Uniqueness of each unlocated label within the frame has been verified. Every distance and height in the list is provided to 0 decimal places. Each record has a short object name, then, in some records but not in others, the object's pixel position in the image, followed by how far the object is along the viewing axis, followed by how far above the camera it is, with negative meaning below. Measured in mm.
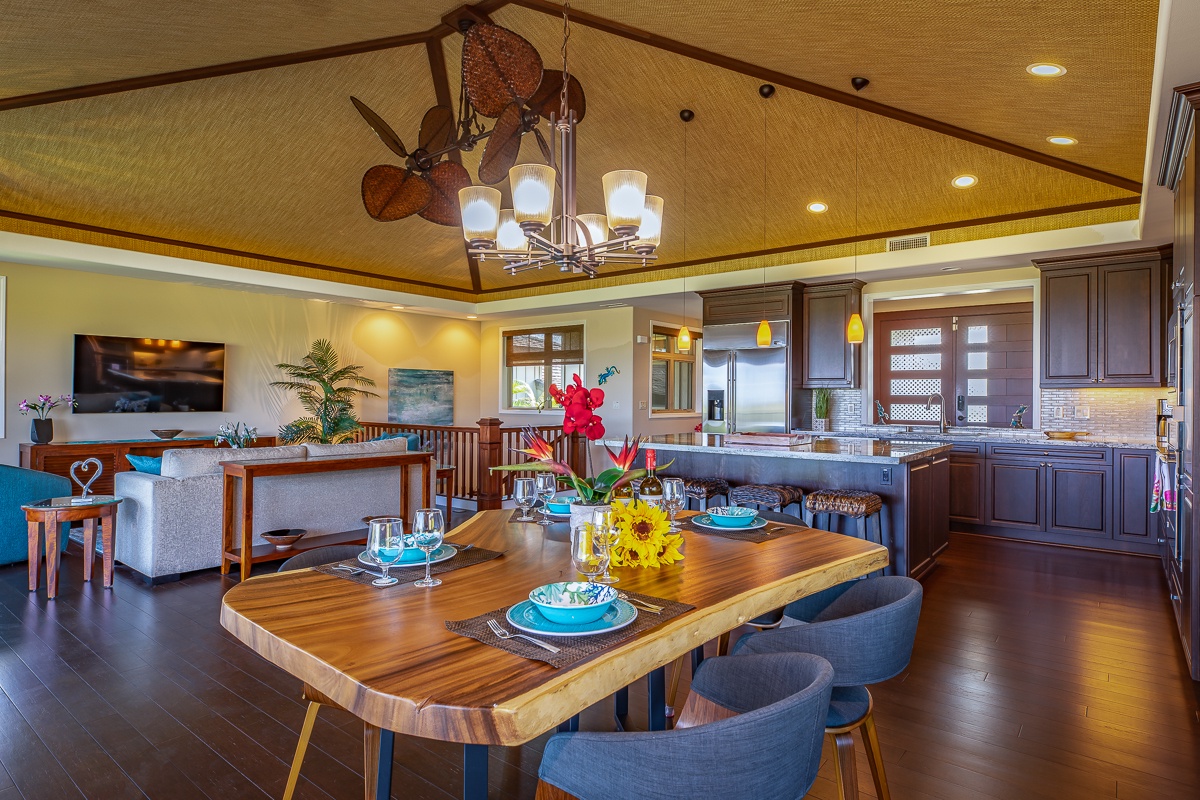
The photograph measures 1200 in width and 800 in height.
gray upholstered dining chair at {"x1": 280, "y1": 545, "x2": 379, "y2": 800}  1854 -906
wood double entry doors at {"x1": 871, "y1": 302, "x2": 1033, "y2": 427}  7246 +455
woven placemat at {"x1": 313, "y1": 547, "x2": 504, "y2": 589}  1787 -468
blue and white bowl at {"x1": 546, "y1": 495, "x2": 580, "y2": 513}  2547 -396
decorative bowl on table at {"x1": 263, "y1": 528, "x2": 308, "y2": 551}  4707 -970
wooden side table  4258 -831
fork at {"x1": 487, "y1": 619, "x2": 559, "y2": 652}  1304 -472
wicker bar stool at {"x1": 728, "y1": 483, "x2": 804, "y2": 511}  4672 -651
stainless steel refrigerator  7508 +244
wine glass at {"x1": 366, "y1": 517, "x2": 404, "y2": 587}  1689 -360
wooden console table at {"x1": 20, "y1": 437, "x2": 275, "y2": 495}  6500 -557
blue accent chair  4820 -740
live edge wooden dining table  1101 -475
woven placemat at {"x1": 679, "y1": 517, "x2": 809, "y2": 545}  2348 -468
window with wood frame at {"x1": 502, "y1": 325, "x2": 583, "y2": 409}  10312 +603
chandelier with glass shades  3352 +962
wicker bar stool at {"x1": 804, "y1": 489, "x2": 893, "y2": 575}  4352 -679
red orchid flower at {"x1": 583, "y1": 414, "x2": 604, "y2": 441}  2014 -84
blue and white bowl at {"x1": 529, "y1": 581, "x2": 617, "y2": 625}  1401 -426
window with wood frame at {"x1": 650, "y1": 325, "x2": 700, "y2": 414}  10195 +436
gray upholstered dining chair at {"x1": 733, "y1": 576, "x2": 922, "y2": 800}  1729 -652
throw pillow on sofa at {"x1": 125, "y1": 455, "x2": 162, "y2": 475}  4910 -484
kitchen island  4496 -511
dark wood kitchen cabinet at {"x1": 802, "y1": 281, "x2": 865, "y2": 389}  7215 +730
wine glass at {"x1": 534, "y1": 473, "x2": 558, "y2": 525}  2428 -306
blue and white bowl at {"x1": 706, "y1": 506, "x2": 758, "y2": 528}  2488 -426
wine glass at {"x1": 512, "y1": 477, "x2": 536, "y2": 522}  2375 -327
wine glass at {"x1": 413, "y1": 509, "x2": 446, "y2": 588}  1765 -357
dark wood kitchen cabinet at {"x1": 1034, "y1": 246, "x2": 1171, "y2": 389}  5617 +738
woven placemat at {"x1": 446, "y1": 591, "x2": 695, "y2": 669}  1261 -471
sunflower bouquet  1869 -368
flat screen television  7109 +247
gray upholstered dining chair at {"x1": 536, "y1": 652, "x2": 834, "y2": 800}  1140 -622
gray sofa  4605 -785
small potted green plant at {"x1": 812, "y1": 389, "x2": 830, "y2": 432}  7625 -80
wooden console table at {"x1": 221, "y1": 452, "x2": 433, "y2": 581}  4578 -642
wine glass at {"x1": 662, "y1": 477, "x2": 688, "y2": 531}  2303 -321
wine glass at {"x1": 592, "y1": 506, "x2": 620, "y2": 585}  1666 -304
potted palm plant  8359 +39
